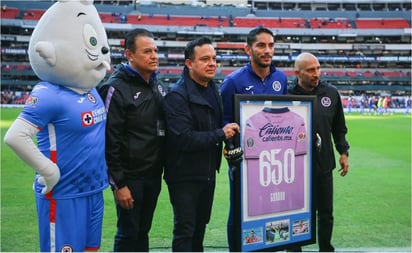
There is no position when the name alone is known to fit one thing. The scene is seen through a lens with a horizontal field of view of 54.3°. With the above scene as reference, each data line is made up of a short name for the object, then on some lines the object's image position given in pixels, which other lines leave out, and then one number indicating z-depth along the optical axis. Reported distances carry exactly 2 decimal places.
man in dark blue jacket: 3.21
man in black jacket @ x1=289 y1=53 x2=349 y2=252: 4.18
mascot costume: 2.87
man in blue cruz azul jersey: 3.79
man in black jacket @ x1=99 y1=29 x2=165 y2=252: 3.34
